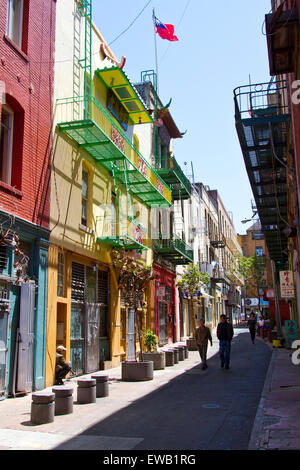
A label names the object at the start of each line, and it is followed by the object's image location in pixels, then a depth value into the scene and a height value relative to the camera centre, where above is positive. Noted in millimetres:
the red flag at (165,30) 19281 +12334
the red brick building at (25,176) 10328 +3719
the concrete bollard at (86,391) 9211 -1316
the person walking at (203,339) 14930 -505
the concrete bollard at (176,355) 16656 -1131
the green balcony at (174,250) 23734 +3913
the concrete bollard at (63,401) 8188 -1336
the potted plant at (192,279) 24141 +2342
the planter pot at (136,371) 12641 -1277
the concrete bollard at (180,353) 17784 -1131
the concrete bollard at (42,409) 7441 -1335
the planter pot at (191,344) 22328 -989
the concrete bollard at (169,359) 16078 -1221
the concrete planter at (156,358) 14945 -1091
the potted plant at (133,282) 14234 +1331
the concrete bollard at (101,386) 10102 -1338
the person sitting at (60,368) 11711 -1074
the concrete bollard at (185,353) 18594 -1186
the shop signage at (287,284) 18594 +1547
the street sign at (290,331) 19695 -396
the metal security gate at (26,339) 10391 -287
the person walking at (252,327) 25347 -244
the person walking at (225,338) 14797 -481
